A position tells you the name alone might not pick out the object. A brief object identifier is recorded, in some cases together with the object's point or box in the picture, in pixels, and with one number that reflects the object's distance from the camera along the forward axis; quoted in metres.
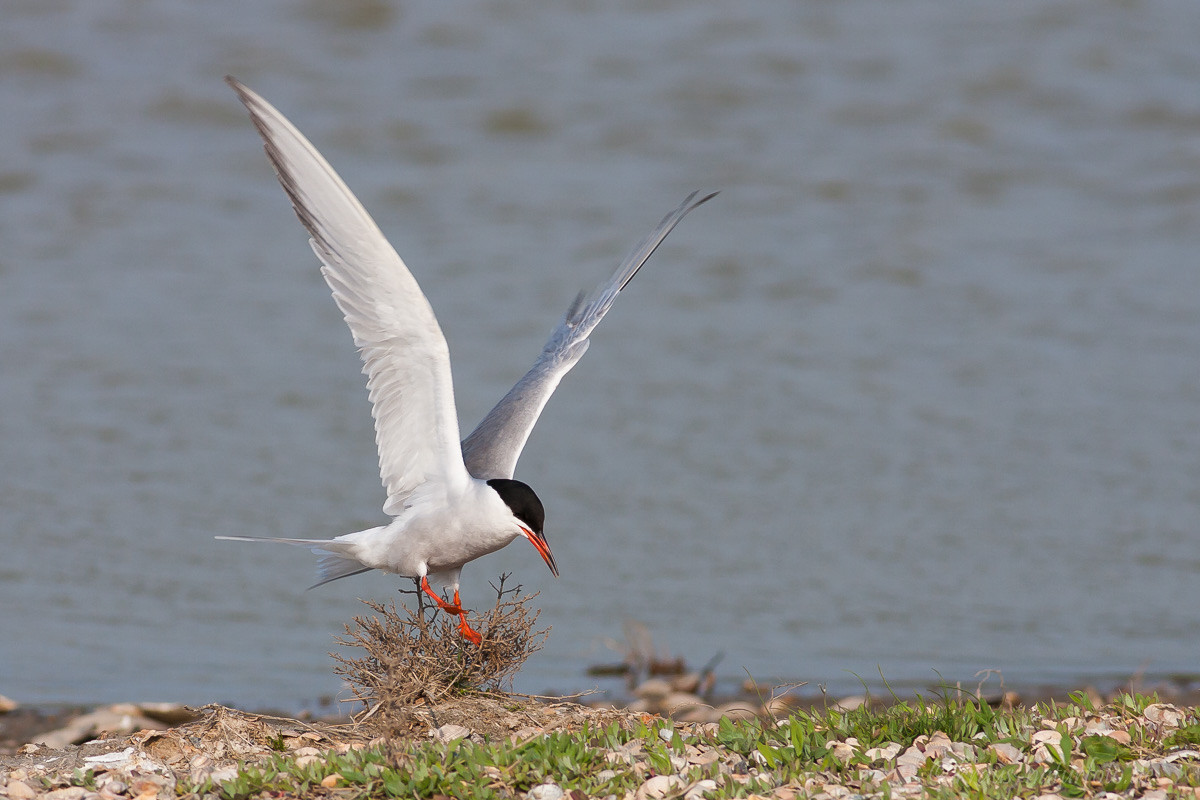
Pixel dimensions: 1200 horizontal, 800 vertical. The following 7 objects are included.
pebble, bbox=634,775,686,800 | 6.76
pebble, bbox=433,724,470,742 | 7.66
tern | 8.23
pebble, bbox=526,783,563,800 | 6.71
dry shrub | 7.81
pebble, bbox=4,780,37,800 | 7.05
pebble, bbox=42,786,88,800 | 7.06
